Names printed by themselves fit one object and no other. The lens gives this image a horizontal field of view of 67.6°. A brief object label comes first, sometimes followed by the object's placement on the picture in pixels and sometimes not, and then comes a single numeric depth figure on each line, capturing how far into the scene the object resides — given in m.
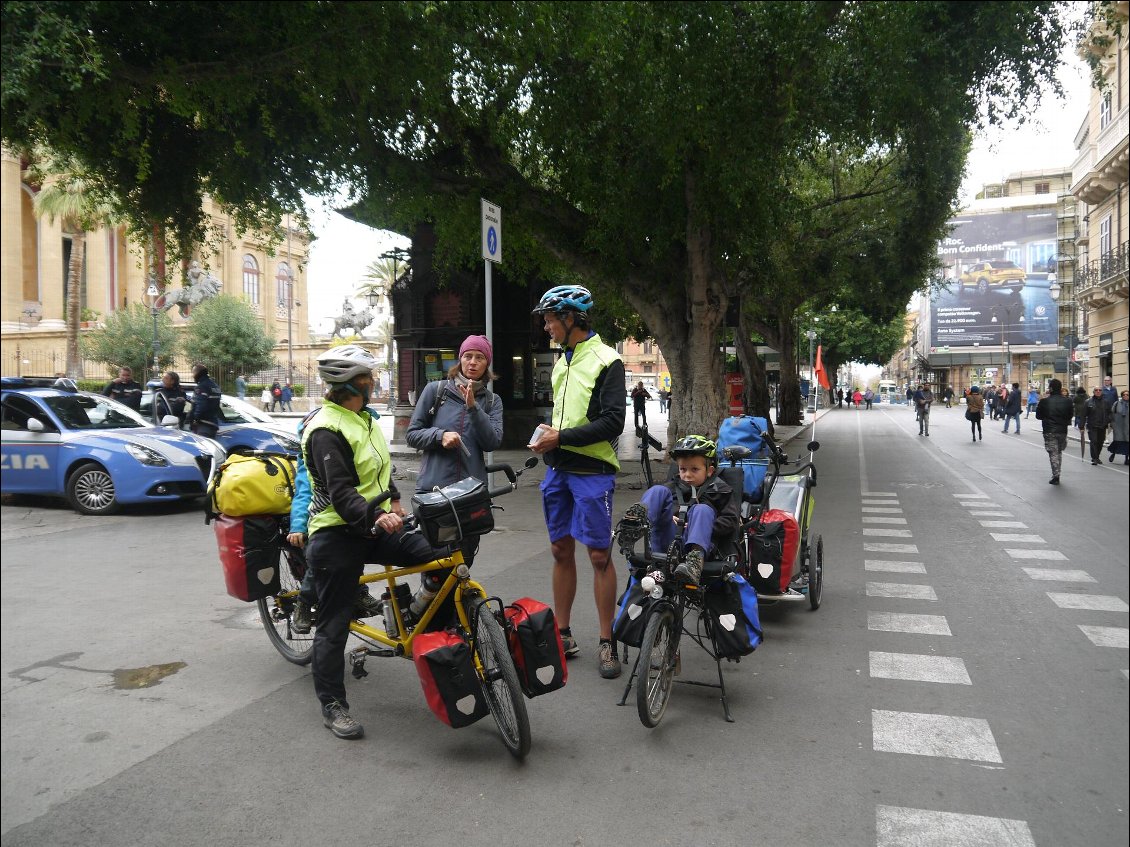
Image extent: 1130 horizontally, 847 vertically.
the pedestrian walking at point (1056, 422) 13.56
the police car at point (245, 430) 13.33
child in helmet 4.22
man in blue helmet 4.51
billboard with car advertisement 70.56
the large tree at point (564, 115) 3.47
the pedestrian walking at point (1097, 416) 18.58
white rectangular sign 8.98
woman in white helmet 3.65
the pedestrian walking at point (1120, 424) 16.70
